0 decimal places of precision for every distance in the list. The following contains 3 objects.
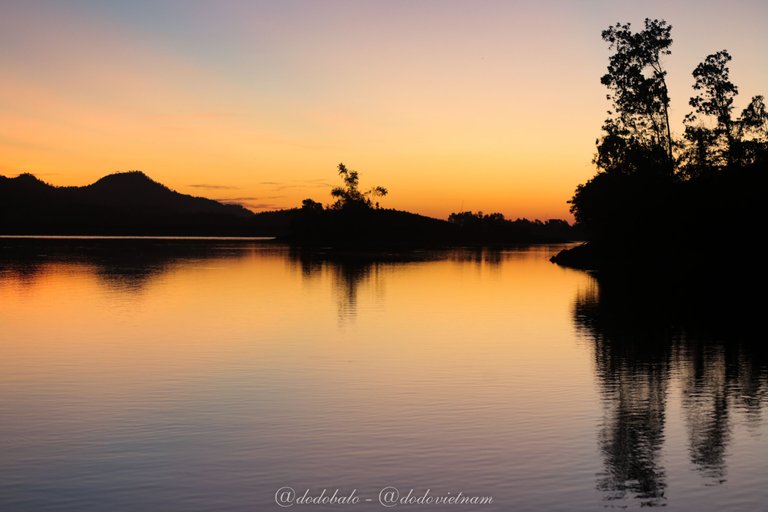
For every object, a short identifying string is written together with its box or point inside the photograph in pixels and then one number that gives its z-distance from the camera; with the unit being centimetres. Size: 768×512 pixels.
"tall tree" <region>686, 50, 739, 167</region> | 7144
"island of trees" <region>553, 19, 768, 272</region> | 6700
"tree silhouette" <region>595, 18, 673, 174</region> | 7619
